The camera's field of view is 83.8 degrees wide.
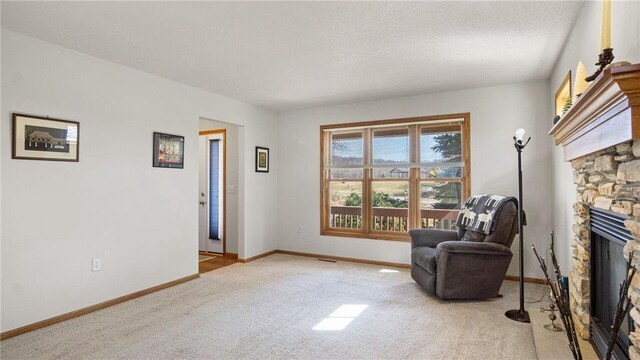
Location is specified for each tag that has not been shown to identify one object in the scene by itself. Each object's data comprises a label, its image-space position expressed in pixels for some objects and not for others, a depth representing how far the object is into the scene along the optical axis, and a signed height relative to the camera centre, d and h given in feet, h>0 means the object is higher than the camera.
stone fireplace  4.13 -0.05
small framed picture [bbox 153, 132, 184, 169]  12.50 +1.22
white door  18.81 -0.48
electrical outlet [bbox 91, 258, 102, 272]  10.57 -2.40
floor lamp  9.78 -2.59
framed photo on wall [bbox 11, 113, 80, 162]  8.91 +1.22
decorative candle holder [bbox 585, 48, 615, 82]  4.95 +1.75
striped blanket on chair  11.27 -0.97
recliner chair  10.87 -2.47
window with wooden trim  15.17 +0.40
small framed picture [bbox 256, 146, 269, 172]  17.66 +1.26
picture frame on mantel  9.66 +2.66
